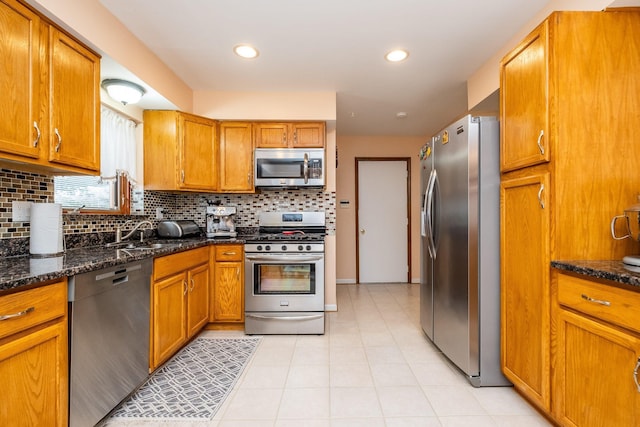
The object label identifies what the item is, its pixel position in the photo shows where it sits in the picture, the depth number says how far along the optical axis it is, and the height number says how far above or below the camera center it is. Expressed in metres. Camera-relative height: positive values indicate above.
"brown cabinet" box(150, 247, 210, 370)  1.99 -0.67
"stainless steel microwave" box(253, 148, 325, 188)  3.16 +0.52
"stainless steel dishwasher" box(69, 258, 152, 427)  1.33 -0.64
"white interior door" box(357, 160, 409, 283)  4.87 -0.11
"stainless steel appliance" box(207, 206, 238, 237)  3.18 -0.06
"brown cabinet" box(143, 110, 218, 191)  2.85 +0.64
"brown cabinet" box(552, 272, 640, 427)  1.11 -0.59
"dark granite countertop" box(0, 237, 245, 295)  1.09 -0.23
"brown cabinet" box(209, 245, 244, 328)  2.86 -0.68
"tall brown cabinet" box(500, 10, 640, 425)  1.42 +0.38
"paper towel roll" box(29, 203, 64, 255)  1.65 -0.08
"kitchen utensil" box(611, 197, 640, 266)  1.25 -0.04
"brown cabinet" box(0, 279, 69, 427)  1.05 -0.55
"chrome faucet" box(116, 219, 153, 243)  2.39 -0.17
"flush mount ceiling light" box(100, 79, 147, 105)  2.21 +0.97
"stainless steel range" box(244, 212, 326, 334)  2.79 -0.68
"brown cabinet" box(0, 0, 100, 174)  1.35 +0.63
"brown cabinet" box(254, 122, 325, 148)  3.20 +0.89
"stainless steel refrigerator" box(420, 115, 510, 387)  1.91 -0.22
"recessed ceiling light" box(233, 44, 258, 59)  2.32 +1.34
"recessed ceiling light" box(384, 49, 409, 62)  2.35 +1.32
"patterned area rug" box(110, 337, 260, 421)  1.68 -1.13
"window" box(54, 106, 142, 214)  2.16 +0.28
